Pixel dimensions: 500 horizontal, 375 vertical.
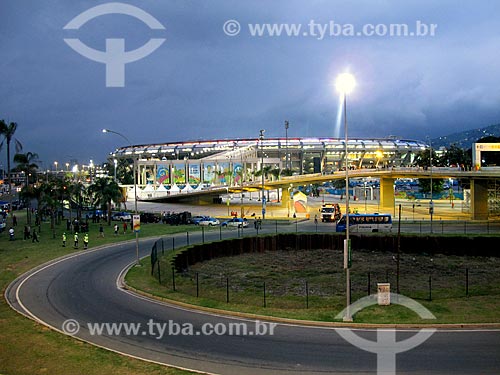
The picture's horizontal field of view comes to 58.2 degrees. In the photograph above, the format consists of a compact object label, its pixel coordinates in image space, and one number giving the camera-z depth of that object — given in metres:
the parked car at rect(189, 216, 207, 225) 58.50
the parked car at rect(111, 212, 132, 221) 65.03
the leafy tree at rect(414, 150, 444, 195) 107.56
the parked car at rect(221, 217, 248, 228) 55.33
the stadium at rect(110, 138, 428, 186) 183.00
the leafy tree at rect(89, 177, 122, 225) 60.28
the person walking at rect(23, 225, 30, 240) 46.87
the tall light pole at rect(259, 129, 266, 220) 175.88
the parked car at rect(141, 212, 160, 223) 62.75
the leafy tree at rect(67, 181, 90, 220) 68.86
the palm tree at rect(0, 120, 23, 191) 84.69
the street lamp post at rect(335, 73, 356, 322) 19.03
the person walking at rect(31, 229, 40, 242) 44.91
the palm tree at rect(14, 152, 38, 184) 77.72
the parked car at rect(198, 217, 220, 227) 57.91
